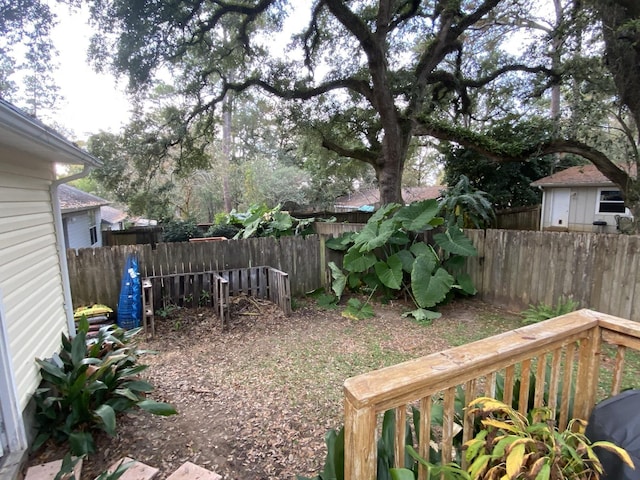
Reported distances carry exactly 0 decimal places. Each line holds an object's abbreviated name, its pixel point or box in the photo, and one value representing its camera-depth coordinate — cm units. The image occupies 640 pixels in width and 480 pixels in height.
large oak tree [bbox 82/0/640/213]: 639
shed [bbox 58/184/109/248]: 838
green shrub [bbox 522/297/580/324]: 423
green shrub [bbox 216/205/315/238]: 790
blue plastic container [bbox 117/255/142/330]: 463
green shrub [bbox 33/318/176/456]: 218
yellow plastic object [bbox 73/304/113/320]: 447
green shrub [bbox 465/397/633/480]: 117
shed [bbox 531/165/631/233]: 1092
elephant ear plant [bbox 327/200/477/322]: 489
